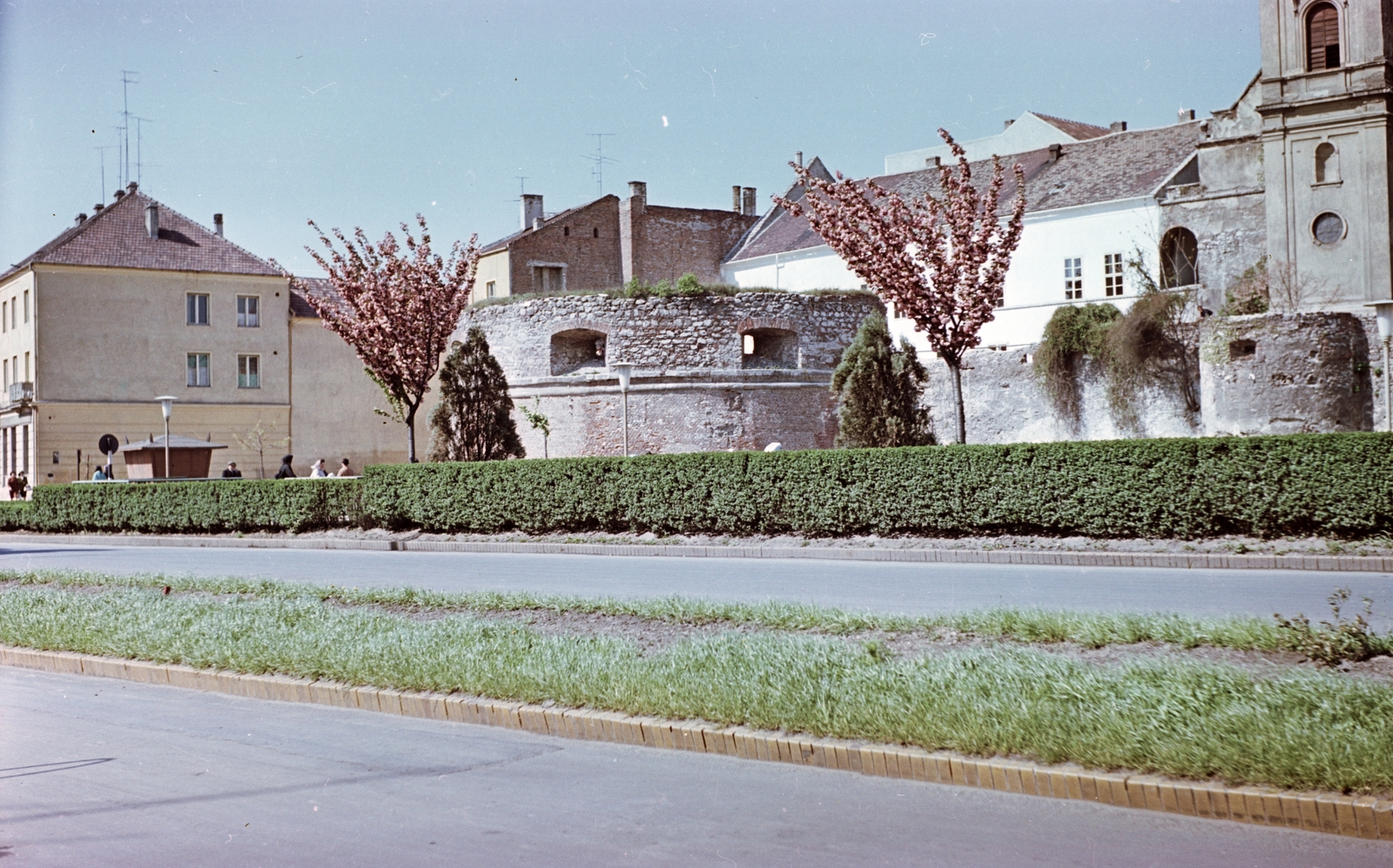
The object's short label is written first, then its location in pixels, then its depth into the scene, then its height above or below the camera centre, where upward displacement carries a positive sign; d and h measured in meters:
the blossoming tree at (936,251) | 24.67 +4.44
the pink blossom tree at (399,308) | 32.19 +4.61
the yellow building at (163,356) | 49.19 +5.62
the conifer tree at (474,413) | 29.69 +1.75
